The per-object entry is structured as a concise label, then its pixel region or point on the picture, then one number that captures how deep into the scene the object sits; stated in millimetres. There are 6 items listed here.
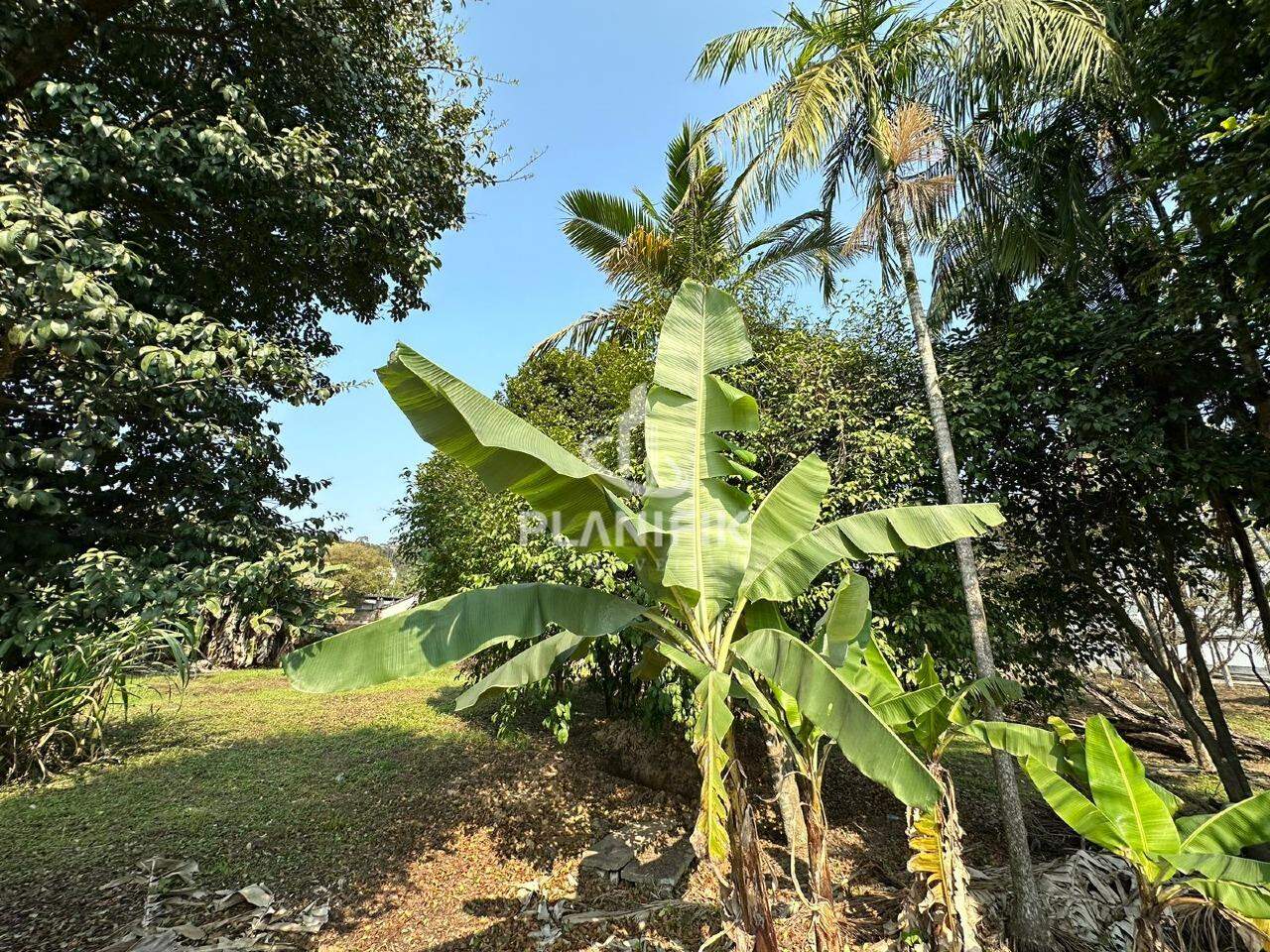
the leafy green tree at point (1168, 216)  4016
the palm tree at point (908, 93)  4750
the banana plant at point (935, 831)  3162
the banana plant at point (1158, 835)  2379
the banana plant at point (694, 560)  2465
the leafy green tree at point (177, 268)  2744
